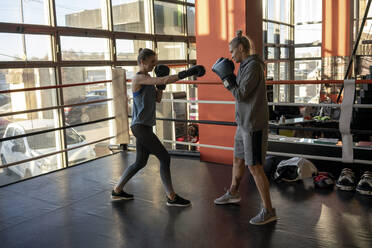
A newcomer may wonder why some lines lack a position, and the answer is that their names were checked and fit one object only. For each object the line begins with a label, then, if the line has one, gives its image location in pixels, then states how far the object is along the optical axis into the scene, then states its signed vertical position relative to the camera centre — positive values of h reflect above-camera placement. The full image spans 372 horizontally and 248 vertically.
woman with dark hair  2.42 -0.21
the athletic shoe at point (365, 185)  2.56 -0.75
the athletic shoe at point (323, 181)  2.74 -0.76
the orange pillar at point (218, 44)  3.26 +0.36
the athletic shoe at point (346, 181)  2.67 -0.75
